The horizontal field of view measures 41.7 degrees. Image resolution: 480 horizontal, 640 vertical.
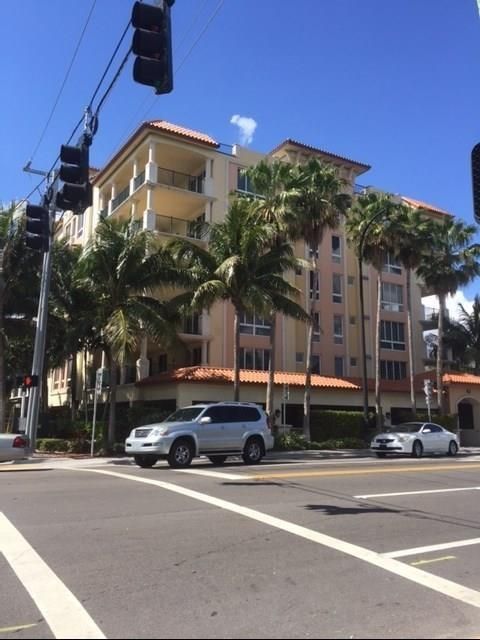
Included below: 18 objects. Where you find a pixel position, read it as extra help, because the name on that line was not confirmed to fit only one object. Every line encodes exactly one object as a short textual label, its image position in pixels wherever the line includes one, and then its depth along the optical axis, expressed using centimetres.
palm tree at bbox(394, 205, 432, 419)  3469
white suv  1755
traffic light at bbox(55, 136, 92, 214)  1138
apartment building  3422
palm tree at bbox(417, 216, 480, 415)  3828
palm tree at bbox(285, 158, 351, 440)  2910
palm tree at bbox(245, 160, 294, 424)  2805
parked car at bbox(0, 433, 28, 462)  1584
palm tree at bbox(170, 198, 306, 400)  2636
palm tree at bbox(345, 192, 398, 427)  3375
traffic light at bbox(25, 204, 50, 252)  1379
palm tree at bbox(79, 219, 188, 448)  2561
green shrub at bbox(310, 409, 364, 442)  3127
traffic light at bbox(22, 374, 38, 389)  2183
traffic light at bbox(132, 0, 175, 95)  734
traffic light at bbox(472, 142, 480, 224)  497
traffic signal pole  2217
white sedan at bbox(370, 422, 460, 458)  2525
